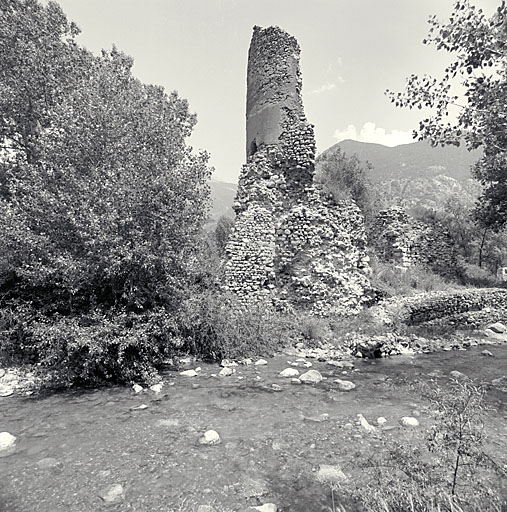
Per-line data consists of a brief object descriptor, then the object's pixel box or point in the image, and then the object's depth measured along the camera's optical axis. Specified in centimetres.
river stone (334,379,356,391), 722
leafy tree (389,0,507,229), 477
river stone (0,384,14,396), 713
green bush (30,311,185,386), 708
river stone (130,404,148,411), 619
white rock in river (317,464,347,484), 390
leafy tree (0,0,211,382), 737
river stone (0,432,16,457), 468
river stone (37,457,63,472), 426
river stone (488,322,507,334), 1288
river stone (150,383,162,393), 715
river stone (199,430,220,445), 490
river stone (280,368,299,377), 820
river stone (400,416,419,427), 527
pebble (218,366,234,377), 830
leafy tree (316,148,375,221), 2842
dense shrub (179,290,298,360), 944
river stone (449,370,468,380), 813
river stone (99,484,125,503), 362
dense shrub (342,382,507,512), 298
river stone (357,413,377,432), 517
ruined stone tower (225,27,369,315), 1326
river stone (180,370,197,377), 829
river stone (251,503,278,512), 340
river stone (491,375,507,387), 750
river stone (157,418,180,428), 546
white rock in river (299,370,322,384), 769
